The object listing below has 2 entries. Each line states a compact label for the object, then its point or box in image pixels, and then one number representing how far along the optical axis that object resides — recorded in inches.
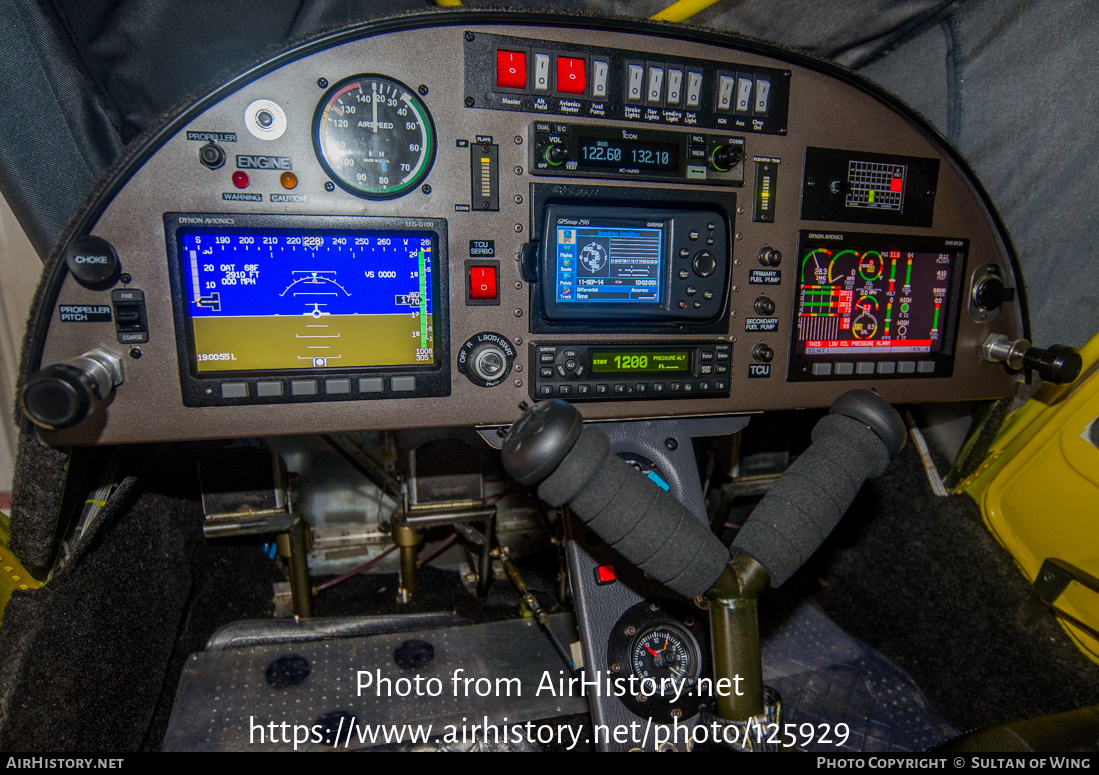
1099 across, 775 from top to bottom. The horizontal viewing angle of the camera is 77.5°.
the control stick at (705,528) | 13.6
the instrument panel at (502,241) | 17.0
